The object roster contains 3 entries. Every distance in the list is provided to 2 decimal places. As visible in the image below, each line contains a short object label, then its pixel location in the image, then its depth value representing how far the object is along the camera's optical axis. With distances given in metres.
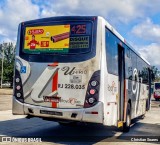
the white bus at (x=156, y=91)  26.97
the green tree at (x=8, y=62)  50.59
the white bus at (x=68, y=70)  5.08
